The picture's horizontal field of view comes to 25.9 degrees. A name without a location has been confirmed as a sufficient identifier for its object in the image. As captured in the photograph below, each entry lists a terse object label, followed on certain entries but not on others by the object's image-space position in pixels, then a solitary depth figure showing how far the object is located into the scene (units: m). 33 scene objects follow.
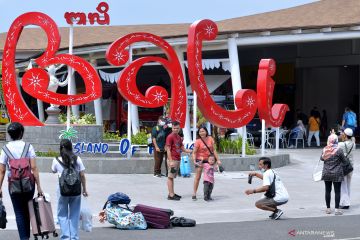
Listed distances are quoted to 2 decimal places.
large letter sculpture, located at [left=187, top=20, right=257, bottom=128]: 20.50
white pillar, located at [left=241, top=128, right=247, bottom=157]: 21.52
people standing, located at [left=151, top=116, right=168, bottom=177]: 19.03
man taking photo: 13.10
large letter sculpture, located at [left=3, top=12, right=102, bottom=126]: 20.91
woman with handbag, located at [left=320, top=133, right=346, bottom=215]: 14.08
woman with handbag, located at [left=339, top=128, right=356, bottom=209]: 14.76
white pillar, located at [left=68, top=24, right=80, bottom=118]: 21.38
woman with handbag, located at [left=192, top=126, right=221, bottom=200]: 15.51
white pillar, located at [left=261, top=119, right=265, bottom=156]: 22.04
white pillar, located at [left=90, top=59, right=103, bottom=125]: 33.09
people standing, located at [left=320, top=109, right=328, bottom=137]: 38.19
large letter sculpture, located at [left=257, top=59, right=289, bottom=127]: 21.64
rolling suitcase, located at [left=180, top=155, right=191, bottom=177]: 19.81
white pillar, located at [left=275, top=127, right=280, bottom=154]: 23.06
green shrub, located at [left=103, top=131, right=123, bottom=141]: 27.28
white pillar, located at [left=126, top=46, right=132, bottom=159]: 20.95
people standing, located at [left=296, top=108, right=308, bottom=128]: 34.66
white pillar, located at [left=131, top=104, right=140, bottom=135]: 29.86
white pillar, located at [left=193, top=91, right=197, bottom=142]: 21.56
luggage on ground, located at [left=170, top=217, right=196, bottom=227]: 12.60
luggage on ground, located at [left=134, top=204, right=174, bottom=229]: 12.35
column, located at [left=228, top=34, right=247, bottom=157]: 26.44
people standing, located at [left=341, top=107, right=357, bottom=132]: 29.44
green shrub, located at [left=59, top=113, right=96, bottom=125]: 24.84
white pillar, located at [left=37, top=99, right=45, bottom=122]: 35.19
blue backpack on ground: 12.16
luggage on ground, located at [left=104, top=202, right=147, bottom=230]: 12.17
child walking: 15.50
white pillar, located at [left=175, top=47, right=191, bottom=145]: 25.55
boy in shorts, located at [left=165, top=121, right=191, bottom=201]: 15.70
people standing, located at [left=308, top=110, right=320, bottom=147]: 30.91
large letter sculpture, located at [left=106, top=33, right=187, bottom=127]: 20.11
